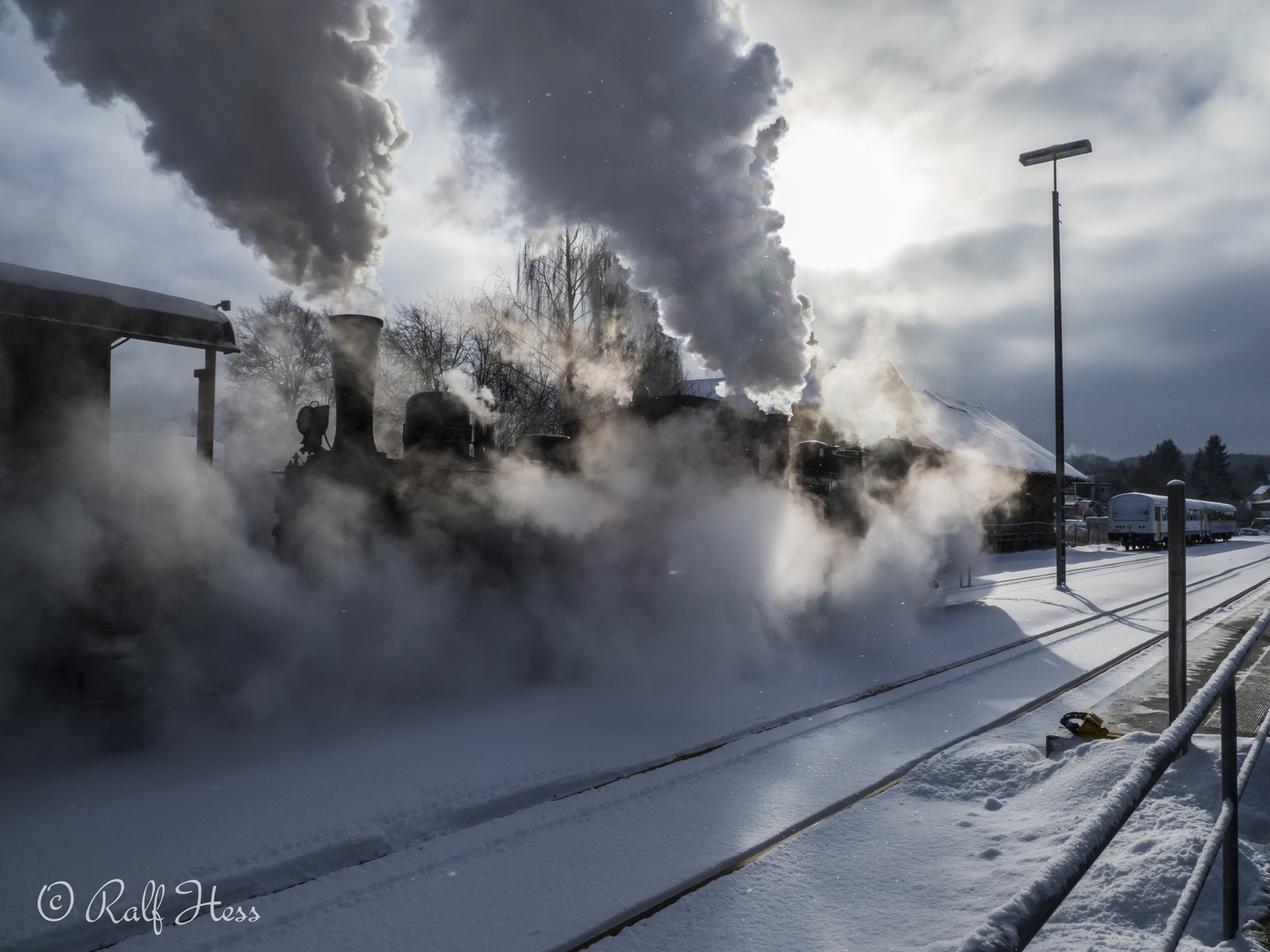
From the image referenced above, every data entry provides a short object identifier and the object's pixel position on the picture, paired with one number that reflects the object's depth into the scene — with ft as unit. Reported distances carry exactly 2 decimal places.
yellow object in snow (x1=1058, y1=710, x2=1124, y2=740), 14.57
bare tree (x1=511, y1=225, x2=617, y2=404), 69.31
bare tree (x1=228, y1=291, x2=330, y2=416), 73.10
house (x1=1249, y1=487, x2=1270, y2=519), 281.95
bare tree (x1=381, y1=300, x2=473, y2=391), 72.13
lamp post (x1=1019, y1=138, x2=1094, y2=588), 45.78
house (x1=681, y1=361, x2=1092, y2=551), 52.34
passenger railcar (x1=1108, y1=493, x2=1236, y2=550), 107.21
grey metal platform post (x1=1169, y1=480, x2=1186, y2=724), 14.65
